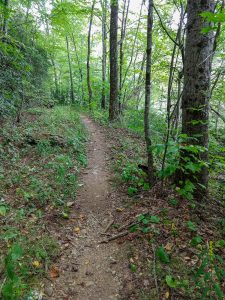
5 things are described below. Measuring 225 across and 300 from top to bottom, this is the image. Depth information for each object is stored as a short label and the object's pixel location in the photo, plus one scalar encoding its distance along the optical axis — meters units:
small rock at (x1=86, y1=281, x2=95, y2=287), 2.75
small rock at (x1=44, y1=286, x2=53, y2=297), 2.56
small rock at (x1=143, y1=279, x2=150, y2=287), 2.63
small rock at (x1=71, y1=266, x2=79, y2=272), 2.95
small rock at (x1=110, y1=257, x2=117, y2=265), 3.05
